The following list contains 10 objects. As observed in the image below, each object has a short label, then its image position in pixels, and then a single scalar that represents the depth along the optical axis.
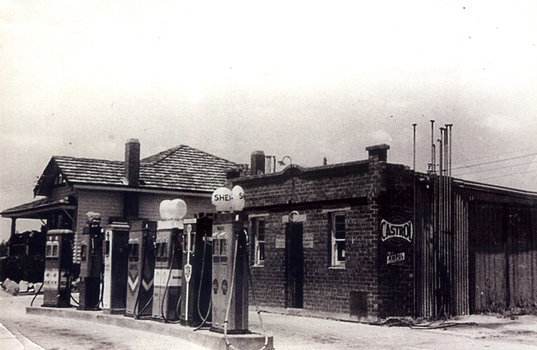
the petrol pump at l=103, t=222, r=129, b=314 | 16.09
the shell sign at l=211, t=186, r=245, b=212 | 12.10
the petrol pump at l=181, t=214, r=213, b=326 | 13.06
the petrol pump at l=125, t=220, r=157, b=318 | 15.13
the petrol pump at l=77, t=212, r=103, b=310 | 17.52
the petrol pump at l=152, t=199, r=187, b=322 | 14.08
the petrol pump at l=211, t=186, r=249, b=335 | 11.57
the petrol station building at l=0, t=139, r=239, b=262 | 27.02
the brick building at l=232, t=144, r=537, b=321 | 16.69
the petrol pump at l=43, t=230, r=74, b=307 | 18.52
